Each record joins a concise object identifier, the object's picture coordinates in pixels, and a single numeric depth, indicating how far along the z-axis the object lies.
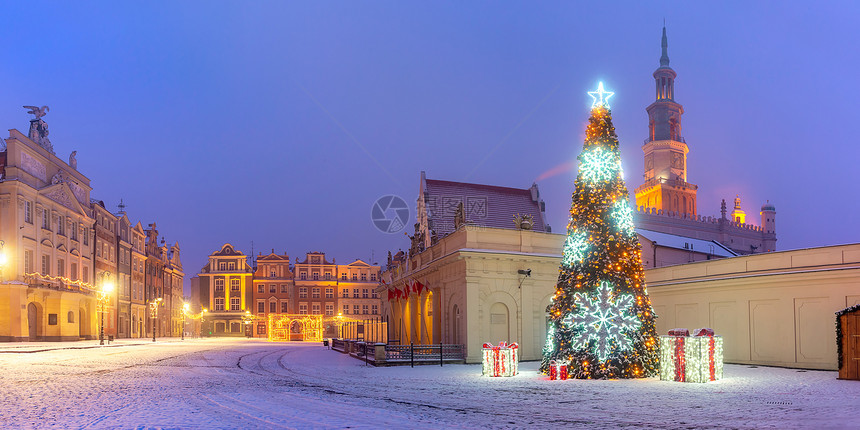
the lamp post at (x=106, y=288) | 49.10
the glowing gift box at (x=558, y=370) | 18.85
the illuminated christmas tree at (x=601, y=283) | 19.05
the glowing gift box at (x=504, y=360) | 19.67
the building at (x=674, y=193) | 83.06
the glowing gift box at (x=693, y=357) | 17.45
